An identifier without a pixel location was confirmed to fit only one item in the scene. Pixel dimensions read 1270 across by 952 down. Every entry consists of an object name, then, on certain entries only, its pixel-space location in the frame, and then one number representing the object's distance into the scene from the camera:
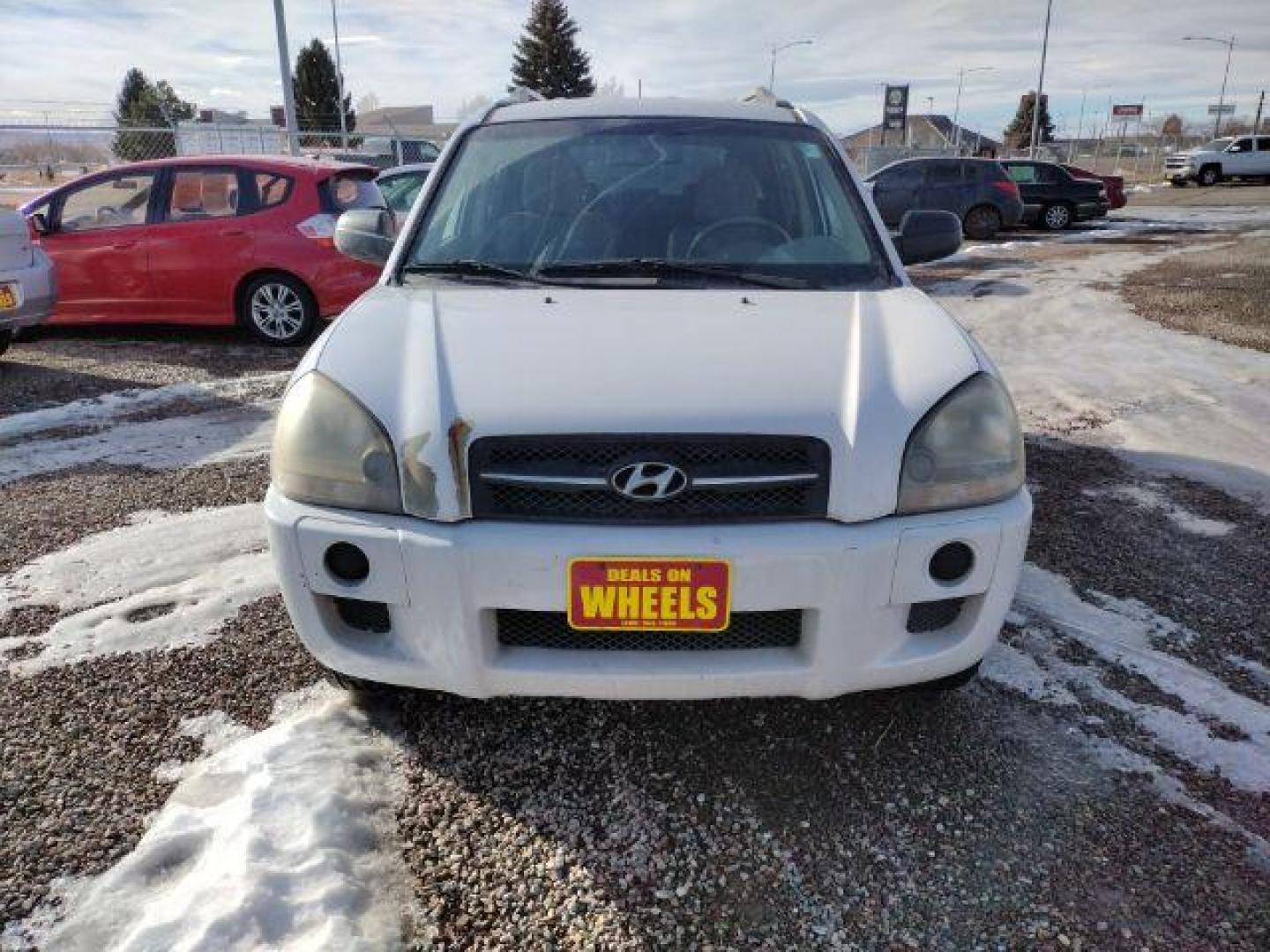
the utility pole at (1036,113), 38.91
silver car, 6.65
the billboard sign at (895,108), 47.31
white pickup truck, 34.03
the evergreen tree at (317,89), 53.22
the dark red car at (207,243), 7.64
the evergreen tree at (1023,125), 68.94
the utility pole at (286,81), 17.16
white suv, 2.02
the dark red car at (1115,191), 20.80
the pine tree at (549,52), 56.69
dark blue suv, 16.66
